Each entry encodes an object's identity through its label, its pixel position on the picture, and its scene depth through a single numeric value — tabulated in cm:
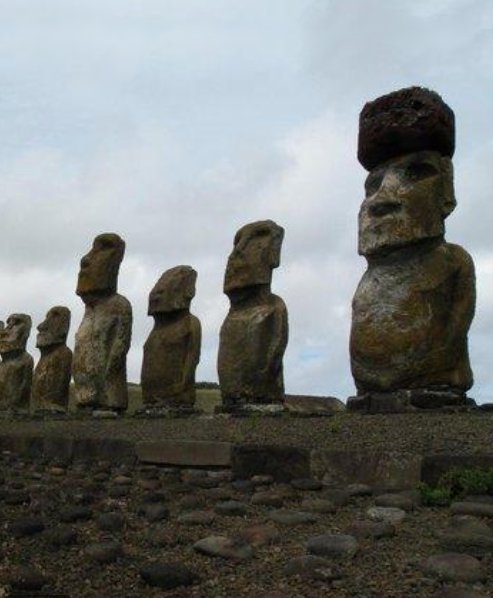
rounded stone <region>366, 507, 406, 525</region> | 477
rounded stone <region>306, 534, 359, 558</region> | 413
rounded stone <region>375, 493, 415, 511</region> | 501
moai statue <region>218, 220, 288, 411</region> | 1076
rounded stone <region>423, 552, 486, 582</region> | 372
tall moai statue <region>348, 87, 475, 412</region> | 852
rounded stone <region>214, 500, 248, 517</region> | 527
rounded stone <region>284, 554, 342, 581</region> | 383
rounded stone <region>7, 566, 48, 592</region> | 400
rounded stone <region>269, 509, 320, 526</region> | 489
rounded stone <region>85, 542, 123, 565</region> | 442
